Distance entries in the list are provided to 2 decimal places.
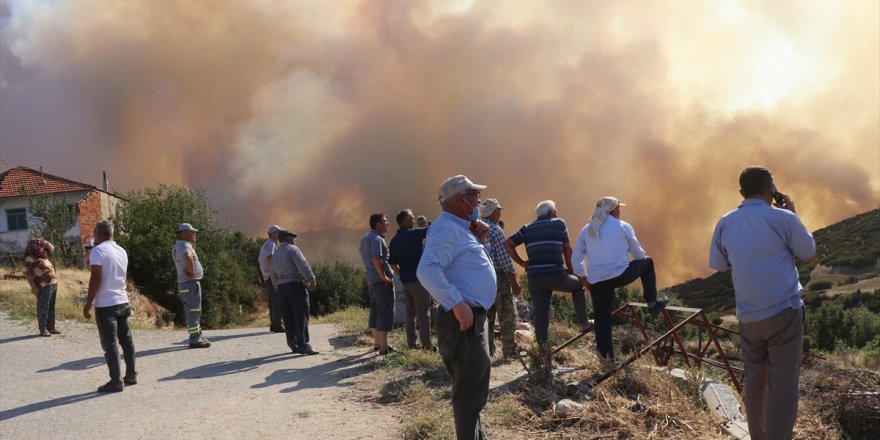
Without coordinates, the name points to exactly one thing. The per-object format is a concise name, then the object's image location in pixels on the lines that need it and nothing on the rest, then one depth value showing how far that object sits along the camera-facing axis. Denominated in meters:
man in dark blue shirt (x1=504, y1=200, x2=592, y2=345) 8.11
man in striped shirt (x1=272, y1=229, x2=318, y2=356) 10.23
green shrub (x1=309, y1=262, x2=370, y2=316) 47.22
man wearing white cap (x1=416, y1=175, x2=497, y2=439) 4.49
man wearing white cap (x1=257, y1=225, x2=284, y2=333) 13.25
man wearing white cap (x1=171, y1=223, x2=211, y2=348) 11.27
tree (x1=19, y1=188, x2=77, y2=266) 35.97
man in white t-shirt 8.02
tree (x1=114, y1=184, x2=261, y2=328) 42.97
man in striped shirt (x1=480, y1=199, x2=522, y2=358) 8.70
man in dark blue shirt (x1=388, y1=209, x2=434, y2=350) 8.79
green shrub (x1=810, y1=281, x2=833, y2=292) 62.41
